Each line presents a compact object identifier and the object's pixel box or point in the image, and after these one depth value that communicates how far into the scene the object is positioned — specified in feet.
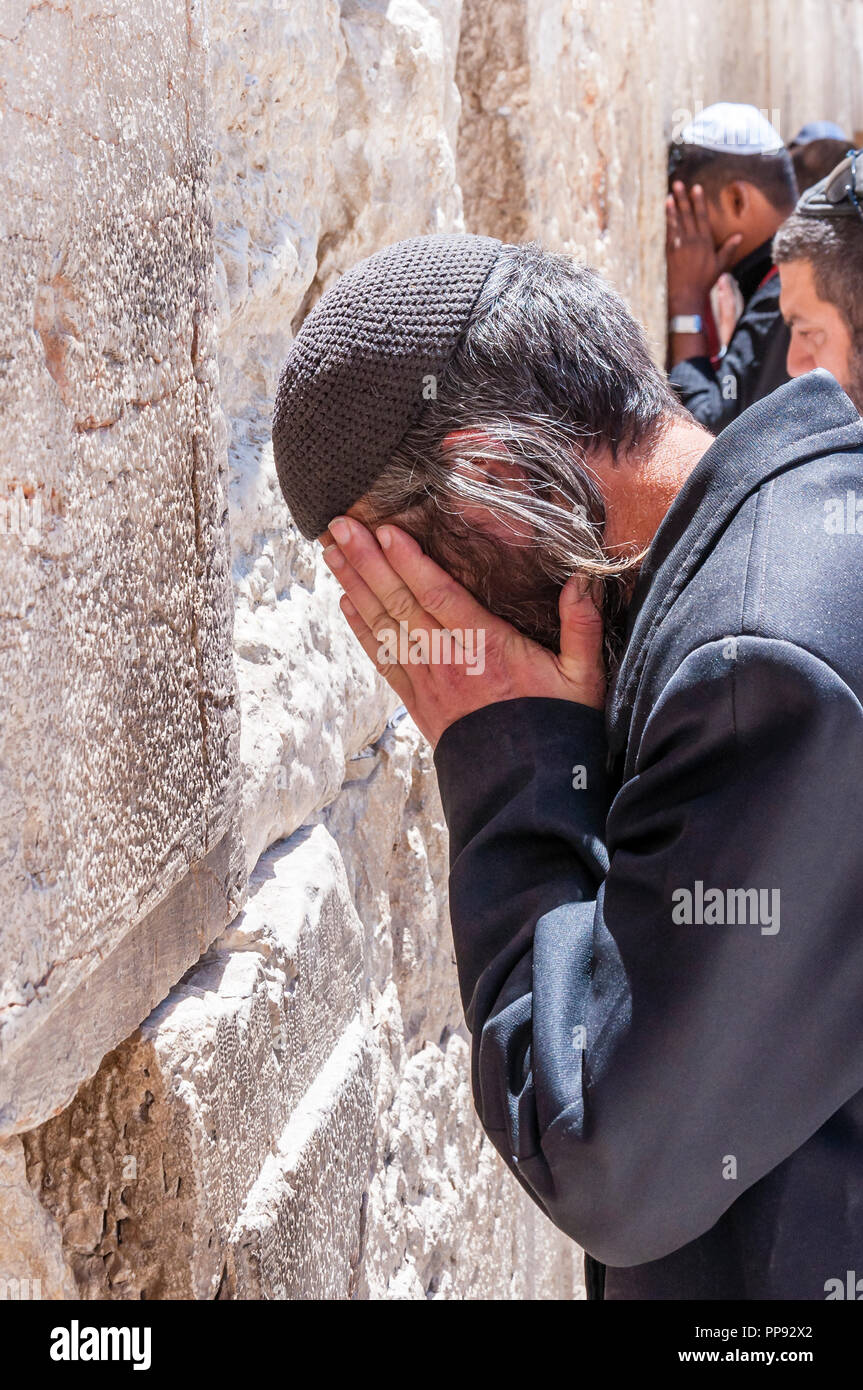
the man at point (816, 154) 16.67
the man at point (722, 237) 11.24
